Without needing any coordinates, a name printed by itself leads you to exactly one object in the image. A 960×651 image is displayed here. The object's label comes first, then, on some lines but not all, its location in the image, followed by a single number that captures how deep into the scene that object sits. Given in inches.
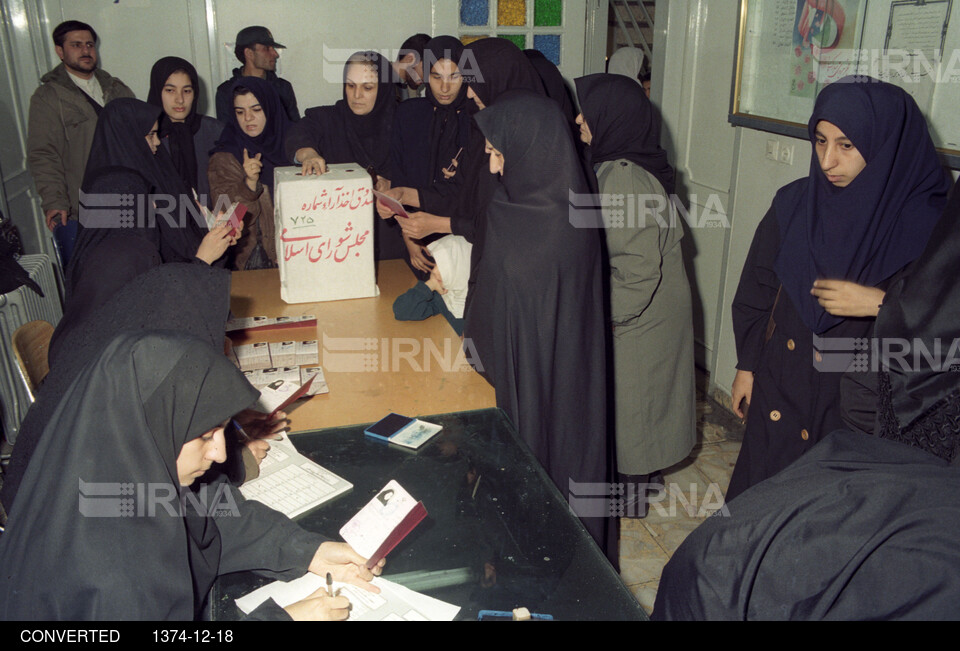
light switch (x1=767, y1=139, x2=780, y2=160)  119.2
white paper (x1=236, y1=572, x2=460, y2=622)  46.6
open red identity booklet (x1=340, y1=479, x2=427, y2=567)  52.2
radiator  125.4
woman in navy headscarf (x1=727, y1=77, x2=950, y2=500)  71.6
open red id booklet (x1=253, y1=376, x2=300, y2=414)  69.6
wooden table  75.5
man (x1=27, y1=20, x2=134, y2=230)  154.9
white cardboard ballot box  95.0
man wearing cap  175.9
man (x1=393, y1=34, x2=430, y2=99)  166.2
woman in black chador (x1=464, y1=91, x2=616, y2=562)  77.4
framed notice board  87.2
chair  81.0
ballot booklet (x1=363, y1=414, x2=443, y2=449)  67.1
